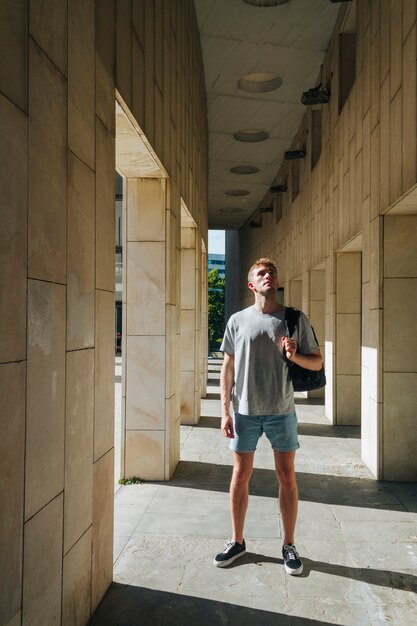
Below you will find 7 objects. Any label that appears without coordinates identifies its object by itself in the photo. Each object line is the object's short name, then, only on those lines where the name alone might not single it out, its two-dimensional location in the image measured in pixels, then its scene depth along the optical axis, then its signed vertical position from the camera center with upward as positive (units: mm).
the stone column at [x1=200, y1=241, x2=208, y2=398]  12927 +117
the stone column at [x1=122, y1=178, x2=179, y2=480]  5691 -136
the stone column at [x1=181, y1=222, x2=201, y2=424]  9172 -113
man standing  3664 -529
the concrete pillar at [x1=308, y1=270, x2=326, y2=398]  11969 +545
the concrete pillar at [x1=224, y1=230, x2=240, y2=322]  31391 +3207
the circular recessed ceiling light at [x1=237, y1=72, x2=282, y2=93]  11633 +5431
